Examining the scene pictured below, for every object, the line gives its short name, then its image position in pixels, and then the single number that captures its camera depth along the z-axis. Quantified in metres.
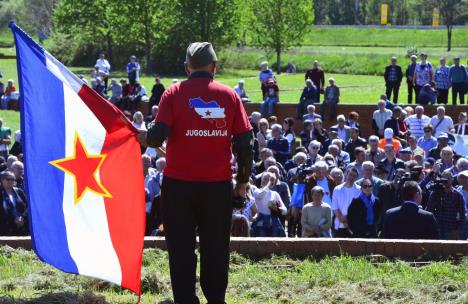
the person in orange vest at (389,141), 18.98
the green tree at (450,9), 69.89
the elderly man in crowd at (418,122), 21.81
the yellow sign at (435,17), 86.94
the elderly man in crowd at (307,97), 27.00
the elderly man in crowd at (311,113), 22.89
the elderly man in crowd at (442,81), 27.41
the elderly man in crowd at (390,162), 15.90
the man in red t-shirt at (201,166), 6.77
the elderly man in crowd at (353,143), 19.41
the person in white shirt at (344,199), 13.26
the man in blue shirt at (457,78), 27.73
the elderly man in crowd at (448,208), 12.59
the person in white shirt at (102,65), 41.09
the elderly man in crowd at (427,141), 19.36
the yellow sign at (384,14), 91.25
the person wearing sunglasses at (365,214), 12.86
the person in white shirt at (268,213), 12.99
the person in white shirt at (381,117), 23.37
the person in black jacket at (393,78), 28.89
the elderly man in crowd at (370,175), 14.23
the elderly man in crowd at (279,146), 19.53
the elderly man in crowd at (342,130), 21.17
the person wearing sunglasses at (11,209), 12.68
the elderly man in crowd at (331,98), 26.84
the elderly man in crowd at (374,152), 17.56
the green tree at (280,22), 61.22
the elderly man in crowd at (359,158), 16.14
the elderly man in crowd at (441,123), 21.44
